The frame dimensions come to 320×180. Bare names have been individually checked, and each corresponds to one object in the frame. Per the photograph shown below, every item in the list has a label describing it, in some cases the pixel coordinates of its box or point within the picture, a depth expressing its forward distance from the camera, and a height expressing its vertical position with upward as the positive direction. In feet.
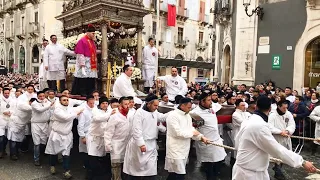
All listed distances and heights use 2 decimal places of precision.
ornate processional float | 32.30 +4.76
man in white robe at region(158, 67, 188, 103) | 30.07 -0.89
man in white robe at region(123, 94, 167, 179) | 18.30 -3.80
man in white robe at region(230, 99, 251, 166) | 23.34 -2.64
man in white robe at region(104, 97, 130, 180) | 20.02 -3.63
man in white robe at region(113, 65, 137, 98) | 23.65 -0.79
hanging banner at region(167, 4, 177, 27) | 116.88 +20.57
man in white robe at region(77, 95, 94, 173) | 23.75 -3.42
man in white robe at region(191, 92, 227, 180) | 20.63 -3.71
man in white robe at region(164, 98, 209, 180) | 18.02 -3.33
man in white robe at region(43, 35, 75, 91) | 31.53 +1.28
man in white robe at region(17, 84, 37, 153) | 27.72 -2.25
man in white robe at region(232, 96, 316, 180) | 13.12 -2.85
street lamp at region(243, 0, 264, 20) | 49.49 +9.45
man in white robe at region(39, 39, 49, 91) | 33.60 -0.33
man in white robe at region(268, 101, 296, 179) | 22.75 -3.30
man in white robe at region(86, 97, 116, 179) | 21.47 -4.17
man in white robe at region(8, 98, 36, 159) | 27.07 -4.16
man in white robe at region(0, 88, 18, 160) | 27.73 -3.22
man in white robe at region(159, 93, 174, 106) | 26.58 -2.07
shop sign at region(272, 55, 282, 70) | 48.44 +1.99
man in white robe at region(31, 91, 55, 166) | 24.85 -3.54
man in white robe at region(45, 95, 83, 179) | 22.68 -3.95
